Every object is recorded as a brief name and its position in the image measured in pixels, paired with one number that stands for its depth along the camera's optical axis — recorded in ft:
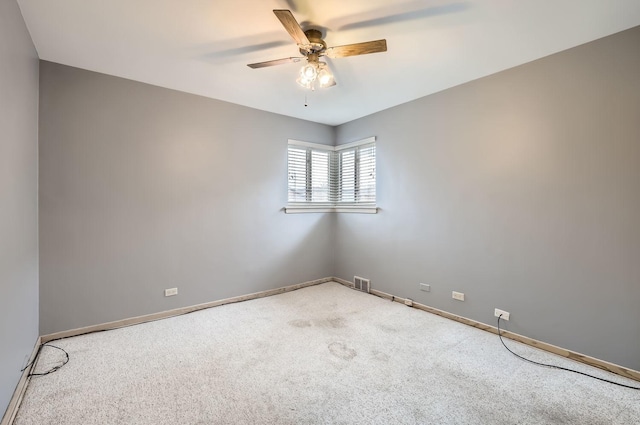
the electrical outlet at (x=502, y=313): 9.45
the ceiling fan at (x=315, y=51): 6.49
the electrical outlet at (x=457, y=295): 10.66
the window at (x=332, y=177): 14.51
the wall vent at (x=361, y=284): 14.19
